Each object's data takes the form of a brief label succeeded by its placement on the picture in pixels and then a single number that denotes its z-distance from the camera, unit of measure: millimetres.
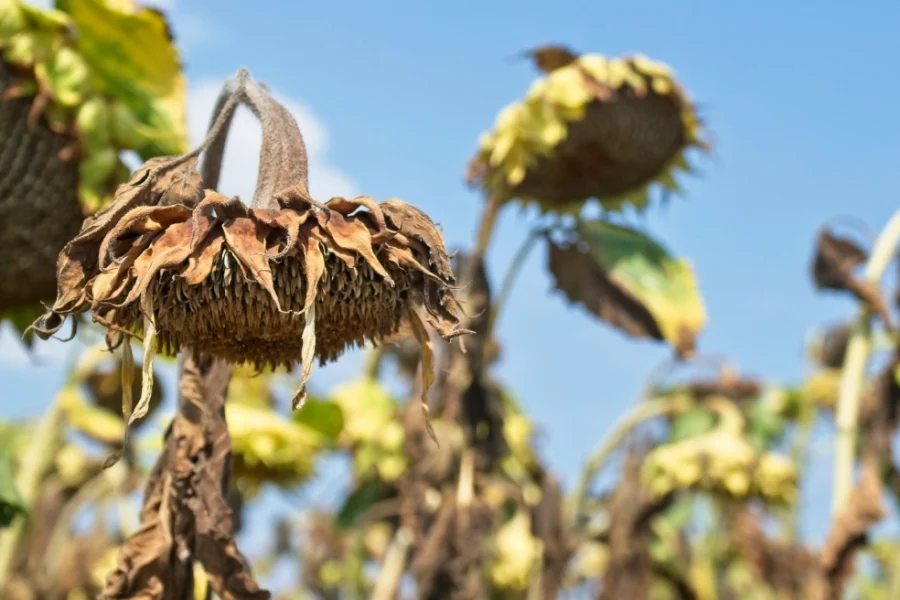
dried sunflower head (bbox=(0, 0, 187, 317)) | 2111
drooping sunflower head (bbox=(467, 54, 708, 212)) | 3299
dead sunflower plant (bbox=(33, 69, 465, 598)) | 1432
